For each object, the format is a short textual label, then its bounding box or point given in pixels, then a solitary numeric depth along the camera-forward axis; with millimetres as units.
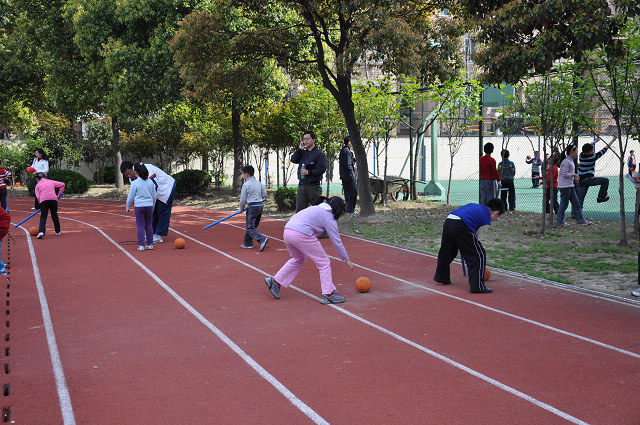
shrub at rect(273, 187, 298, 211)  18219
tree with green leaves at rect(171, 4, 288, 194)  15312
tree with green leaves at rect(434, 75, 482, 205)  16578
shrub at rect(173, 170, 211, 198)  23328
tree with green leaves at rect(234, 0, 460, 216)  13227
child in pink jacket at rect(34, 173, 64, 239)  13633
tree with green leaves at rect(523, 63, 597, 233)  11820
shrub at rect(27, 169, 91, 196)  27016
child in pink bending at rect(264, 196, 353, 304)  7727
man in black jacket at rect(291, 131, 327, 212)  12031
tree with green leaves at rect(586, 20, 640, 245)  10264
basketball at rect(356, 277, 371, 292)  8414
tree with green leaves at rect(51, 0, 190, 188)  20266
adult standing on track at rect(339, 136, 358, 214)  16156
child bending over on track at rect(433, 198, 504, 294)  8289
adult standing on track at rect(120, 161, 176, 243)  12719
